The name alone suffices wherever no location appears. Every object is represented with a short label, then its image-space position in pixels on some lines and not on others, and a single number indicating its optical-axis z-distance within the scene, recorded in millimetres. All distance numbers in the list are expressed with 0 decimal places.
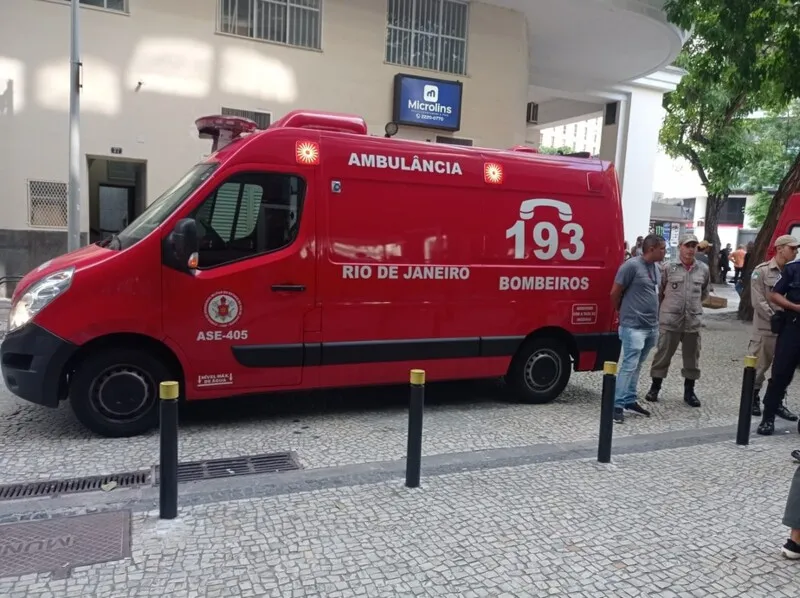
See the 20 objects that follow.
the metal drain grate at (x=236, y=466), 4461
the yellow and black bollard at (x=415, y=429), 4242
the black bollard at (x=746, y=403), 5445
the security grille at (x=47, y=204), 11914
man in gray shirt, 6148
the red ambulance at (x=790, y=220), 9445
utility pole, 9602
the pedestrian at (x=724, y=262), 27312
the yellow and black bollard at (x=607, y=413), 4860
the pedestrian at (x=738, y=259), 19695
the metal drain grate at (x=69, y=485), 4062
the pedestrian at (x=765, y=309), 6242
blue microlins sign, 14047
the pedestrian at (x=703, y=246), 7392
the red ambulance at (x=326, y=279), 4879
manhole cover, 3191
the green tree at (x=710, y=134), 21281
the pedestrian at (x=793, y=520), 3461
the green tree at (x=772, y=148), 25016
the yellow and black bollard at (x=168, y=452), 3625
